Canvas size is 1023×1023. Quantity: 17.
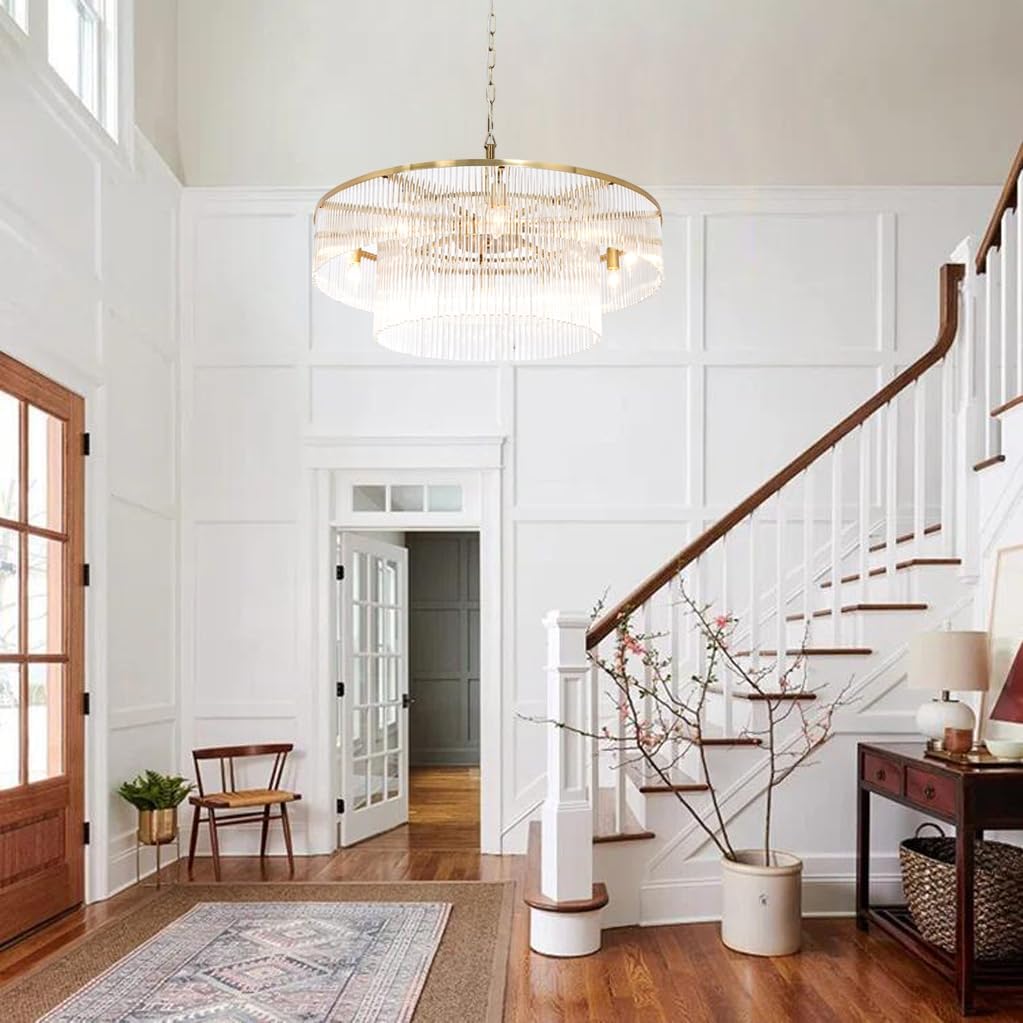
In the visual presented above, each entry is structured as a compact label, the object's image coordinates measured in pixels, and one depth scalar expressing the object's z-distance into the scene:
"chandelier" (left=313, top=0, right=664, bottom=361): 4.58
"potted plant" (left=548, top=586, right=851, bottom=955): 4.97
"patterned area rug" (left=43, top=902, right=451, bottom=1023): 4.36
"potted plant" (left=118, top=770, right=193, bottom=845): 6.36
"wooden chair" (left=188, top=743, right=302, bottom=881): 6.68
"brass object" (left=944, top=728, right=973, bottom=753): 4.67
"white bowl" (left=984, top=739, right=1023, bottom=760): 4.48
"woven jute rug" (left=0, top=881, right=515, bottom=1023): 4.43
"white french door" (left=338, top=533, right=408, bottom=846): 7.56
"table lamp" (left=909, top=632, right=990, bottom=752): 4.69
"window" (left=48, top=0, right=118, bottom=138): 6.13
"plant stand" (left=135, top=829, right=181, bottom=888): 6.41
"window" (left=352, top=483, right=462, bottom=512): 7.53
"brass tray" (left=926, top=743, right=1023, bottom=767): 4.41
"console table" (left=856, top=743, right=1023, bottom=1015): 4.27
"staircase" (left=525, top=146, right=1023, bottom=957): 5.10
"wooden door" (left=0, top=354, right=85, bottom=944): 5.29
